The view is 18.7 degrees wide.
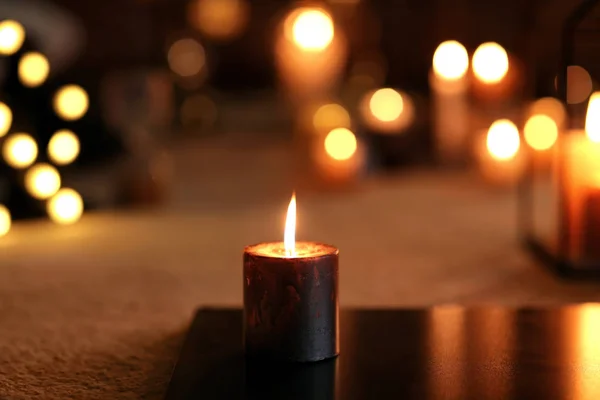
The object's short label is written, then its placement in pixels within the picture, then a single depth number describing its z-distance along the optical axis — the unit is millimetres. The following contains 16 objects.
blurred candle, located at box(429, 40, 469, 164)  3017
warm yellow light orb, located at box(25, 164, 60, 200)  1939
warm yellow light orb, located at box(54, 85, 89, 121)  2033
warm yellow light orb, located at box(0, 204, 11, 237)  1797
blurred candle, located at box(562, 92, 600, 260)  1402
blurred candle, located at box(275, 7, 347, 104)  4414
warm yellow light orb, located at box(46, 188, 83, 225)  1943
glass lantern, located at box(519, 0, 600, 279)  1398
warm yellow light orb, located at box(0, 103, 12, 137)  1839
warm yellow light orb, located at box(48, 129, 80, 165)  2003
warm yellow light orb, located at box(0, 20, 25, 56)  1829
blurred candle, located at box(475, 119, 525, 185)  2429
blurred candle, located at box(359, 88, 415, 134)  2973
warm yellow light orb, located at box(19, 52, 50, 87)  1960
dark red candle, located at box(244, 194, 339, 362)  1059
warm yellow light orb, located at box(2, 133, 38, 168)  1890
